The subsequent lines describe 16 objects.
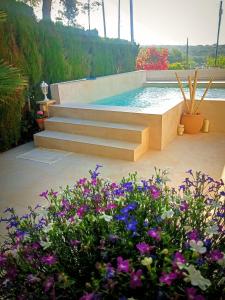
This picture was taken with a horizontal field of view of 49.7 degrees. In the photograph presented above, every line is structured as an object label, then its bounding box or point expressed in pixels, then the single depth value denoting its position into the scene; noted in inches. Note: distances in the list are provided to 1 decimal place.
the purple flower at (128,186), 58.0
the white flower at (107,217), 46.9
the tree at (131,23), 570.9
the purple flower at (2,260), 45.7
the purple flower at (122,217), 47.4
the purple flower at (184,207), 50.9
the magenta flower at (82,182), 62.8
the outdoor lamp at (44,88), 222.8
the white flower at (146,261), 36.5
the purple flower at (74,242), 47.4
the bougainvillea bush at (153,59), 543.8
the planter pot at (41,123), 222.7
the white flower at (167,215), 47.5
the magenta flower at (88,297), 35.1
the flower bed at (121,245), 38.7
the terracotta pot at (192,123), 212.7
